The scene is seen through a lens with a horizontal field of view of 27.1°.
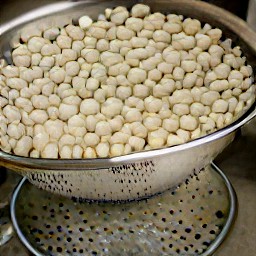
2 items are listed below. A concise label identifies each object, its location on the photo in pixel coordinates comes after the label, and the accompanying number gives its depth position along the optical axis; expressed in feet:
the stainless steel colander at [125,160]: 1.87
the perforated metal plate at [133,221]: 2.24
